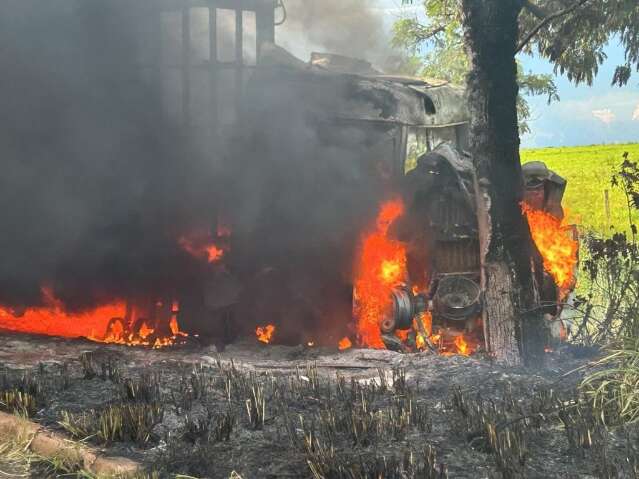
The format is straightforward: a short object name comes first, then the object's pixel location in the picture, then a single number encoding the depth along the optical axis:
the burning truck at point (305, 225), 10.66
